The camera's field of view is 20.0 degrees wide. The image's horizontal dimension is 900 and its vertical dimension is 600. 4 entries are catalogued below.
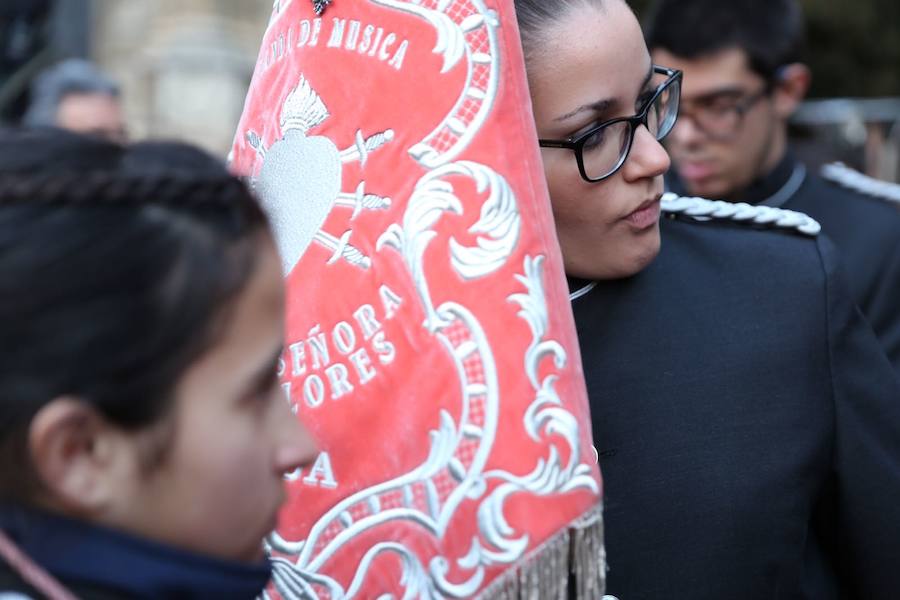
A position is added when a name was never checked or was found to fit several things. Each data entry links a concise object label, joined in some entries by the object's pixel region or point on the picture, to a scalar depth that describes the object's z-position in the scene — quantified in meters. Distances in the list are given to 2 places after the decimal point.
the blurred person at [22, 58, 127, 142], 3.90
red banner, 1.68
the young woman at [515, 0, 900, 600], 1.88
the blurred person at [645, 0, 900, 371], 2.84
